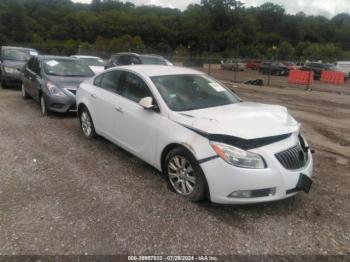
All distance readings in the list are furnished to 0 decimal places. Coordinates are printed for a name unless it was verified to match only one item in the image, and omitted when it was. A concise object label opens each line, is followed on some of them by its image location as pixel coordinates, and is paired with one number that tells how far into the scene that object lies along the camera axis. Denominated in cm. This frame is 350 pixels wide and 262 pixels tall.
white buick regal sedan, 368
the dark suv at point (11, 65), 1265
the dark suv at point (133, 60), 1483
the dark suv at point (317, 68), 3268
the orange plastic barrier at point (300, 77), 2183
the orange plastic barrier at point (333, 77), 2731
